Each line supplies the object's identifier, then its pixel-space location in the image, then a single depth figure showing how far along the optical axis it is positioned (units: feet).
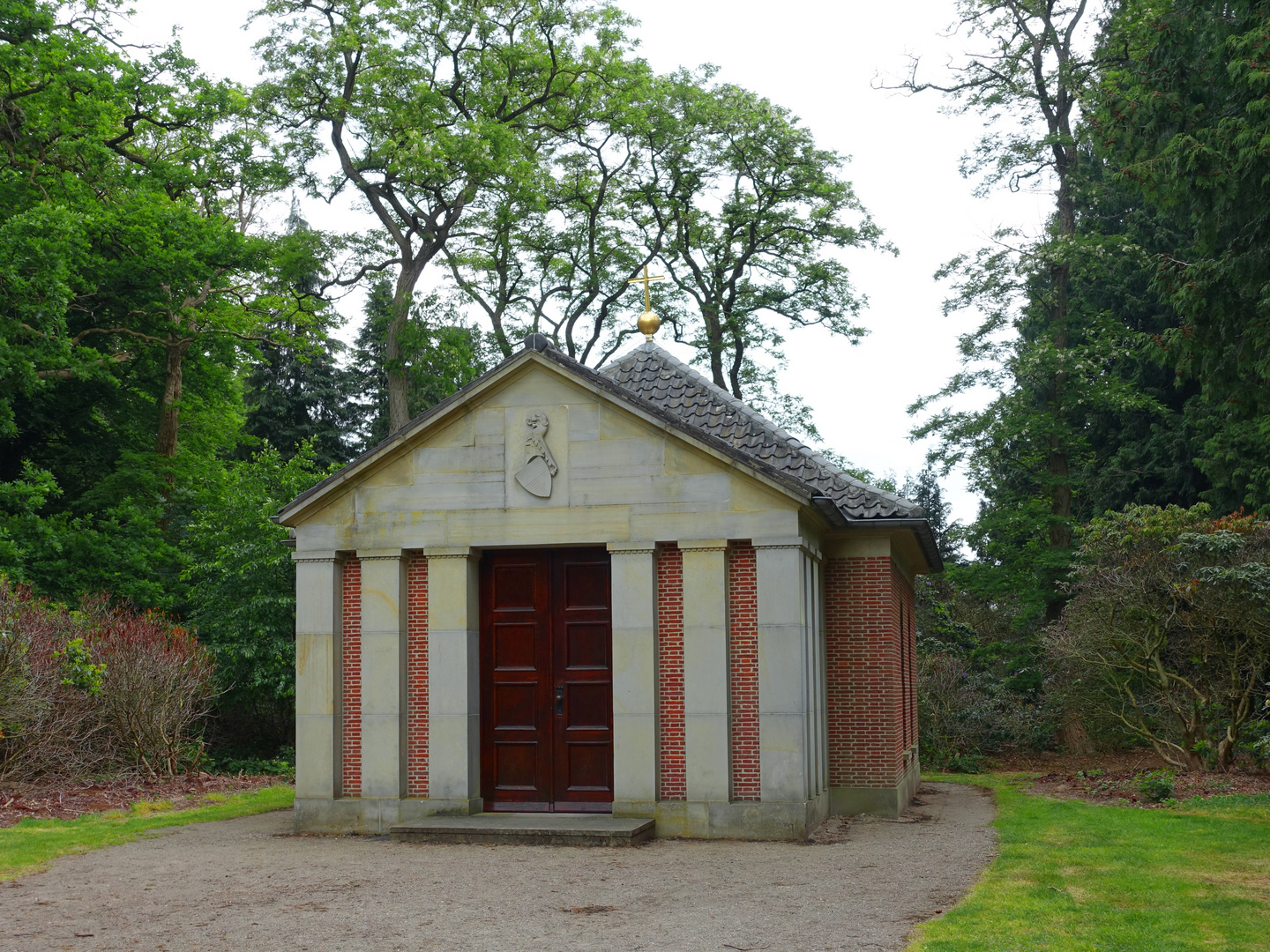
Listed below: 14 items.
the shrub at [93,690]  53.06
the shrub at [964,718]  81.51
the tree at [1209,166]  45.68
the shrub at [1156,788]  50.93
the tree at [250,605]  73.00
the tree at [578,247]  102.63
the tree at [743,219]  107.65
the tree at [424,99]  92.38
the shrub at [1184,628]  57.26
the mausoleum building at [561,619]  42.09
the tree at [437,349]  93.09
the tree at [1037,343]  92.84
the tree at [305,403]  132.05
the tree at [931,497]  179.47
